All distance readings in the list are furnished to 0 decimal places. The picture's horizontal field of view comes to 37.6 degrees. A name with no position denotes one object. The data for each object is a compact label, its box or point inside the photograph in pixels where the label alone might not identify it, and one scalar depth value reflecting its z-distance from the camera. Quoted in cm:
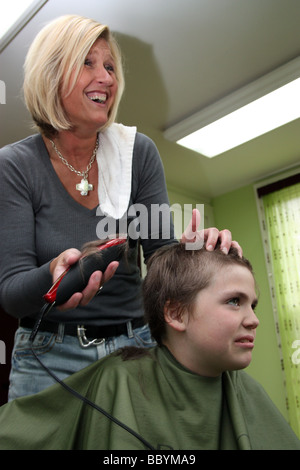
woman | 97
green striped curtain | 402
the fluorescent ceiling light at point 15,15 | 269
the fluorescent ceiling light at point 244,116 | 329
